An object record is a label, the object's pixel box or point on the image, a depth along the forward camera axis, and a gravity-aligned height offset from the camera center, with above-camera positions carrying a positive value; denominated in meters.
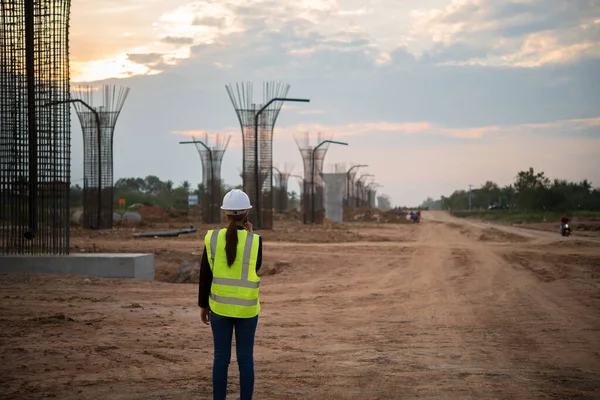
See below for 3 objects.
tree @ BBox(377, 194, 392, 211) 139.94 +1.17
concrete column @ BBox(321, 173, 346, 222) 50.84 +0.65
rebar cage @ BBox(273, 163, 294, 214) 55.09 +1.40
